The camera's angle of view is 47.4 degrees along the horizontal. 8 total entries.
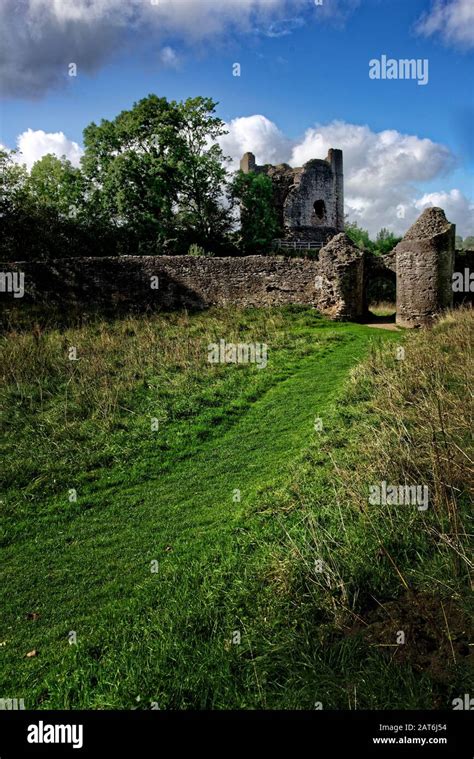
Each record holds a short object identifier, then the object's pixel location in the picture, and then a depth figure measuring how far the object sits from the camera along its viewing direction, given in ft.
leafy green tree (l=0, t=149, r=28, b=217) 93.40
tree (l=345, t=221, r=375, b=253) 183.96
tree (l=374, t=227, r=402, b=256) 138.07
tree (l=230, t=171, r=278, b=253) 114.62
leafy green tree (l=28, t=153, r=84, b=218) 106.93
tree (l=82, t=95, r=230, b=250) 102.94
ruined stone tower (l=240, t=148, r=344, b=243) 138.62
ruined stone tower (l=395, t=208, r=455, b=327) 66.90
